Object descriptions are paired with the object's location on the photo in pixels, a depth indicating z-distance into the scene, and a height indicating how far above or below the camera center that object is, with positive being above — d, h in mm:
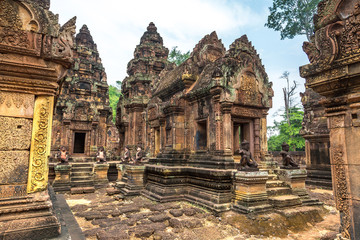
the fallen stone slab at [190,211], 6627 -1894
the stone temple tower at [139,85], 16891 +4811
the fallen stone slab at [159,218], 6129 -1925
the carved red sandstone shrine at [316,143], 12305 +377
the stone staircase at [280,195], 6819 -1482
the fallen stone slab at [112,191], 10031 -1979
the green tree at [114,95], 39812 +9610
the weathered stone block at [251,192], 6395 -1271
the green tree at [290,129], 22562 +2011
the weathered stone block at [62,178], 10945 -1586
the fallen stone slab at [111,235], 4832 -1933
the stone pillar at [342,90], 3227 +908
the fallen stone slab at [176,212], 6562 -1900
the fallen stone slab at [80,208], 7371 -2054
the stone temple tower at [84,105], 15266 +2872
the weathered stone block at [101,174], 12672 -1564
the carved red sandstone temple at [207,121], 7938 +1118
